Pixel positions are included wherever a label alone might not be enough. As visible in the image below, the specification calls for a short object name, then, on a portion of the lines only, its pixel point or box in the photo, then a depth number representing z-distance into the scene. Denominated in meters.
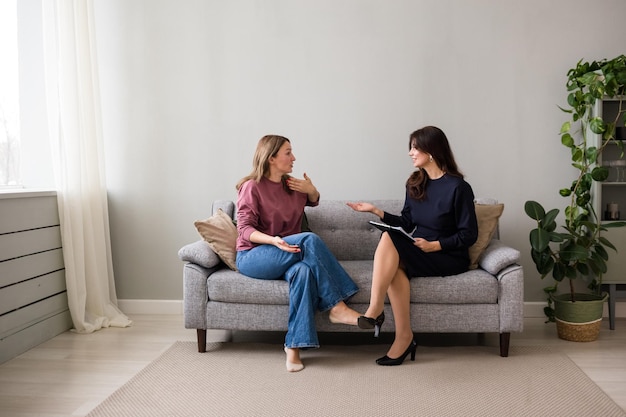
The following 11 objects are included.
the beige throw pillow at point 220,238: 3.14
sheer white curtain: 3.51
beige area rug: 2.32
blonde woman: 2.84
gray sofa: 2.94
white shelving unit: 3.49
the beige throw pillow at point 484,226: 3.14
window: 3.71
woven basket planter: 3.27
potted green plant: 3.28
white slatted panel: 3.06
